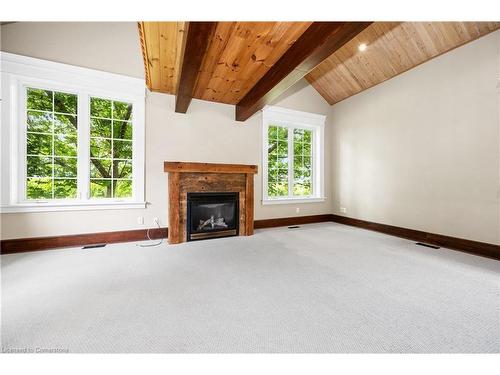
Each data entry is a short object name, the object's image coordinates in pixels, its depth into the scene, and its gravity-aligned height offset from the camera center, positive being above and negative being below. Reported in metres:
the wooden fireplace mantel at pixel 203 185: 3.16 +0.05
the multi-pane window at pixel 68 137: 2.66 +0.75
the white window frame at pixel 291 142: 4.26 +1.08
